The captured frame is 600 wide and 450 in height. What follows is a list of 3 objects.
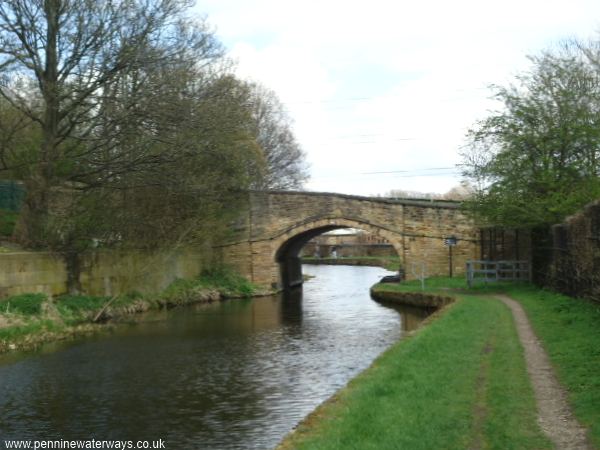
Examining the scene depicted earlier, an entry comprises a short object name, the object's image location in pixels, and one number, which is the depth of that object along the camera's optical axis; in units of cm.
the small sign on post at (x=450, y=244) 2742
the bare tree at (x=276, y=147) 4197
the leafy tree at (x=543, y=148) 2014
